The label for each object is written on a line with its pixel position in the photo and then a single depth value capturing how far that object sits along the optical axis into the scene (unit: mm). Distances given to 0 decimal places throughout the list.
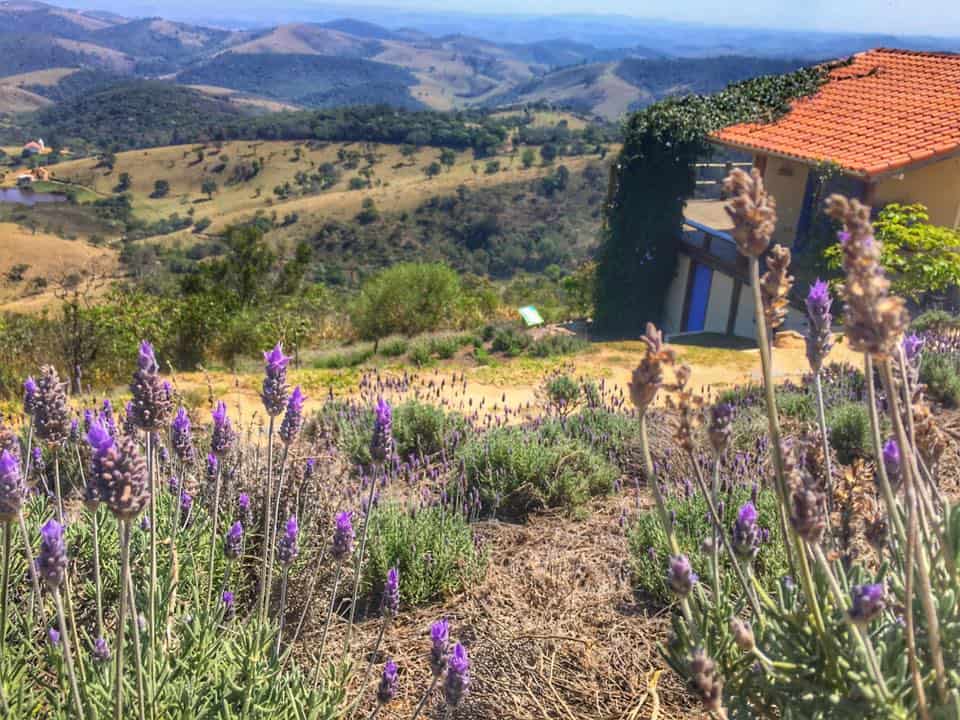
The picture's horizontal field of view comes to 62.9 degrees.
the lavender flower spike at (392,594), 2344
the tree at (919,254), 9750
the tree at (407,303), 16344
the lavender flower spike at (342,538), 2269
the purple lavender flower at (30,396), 2102
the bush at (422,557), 3441
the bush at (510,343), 13531
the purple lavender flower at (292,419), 2299
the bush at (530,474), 4637
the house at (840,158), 13328
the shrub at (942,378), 6324
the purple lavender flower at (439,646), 1916
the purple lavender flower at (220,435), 2355
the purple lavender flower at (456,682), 1880
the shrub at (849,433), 5211
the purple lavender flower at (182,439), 2605
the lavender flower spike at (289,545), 2371
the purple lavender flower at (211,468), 3075
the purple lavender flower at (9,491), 1552
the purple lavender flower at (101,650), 2033
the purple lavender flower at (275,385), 2125
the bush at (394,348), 13297
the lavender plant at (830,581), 1188
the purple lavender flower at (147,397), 1922
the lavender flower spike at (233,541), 2502
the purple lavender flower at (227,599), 2511
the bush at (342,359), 12602
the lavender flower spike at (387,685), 1999
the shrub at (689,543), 3145
